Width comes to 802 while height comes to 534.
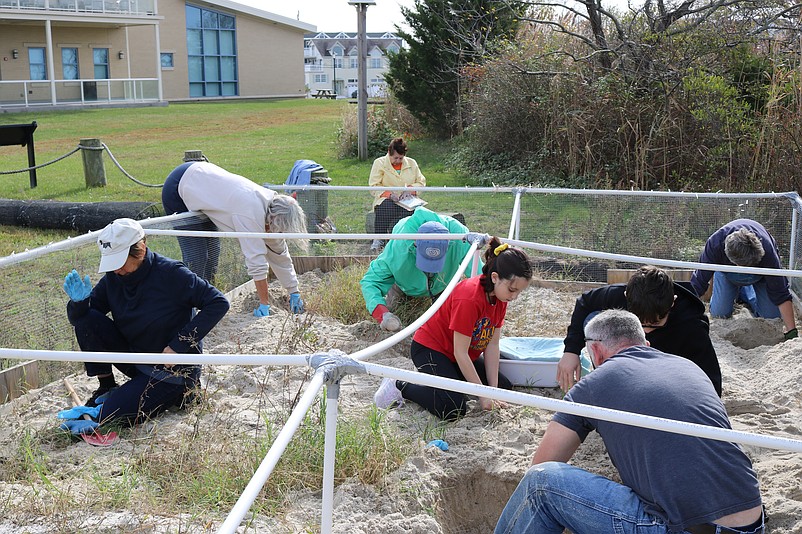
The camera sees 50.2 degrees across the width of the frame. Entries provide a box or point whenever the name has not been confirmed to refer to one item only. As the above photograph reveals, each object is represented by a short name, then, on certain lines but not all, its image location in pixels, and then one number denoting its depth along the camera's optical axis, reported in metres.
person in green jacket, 5.64
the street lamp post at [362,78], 14.05
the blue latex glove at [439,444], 4.20
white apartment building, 88.00
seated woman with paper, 8.27
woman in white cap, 4.40
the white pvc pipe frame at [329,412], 2.31
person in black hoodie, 3.86
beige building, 29.56
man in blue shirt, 2.82
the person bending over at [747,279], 5.70
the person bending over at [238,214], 6.32
